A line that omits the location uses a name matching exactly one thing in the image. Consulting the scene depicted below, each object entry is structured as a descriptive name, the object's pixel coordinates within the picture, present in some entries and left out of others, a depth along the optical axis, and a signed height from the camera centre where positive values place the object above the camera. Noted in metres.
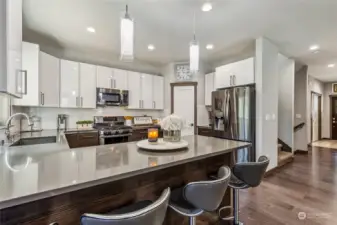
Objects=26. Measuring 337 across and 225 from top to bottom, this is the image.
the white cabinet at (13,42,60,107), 3.25 +0.65
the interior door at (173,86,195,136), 5.42 +0.26
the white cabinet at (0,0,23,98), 1.31 +0.49
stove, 4.19 -0.35
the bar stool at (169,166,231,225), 1.39 -0.61
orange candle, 2.10 -0.23
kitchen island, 1.00 -0.37
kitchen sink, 2.76 -0.40
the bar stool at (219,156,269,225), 1.89 -0.59
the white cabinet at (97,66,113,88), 4.63 +0.88
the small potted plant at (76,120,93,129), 4.43 -0.24
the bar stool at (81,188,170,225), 0.90 -0.49
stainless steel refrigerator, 3.79 -0.05
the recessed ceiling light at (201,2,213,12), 2.52 +1.40
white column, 3.78 +0.31
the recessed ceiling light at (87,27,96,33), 3.31 +1.44
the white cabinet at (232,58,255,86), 3.91 +0.86
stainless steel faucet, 2.58 -0.23
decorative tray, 1.87 -0.32
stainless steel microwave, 4.62 +0.40
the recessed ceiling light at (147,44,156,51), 4.25 +1.46
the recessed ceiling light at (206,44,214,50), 4.13 +1.44
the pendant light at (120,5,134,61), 1.96 +0.79
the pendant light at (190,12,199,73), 2.53 +0.77
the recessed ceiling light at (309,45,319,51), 4.23 +1.45
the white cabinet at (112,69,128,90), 4.89 +0.87
